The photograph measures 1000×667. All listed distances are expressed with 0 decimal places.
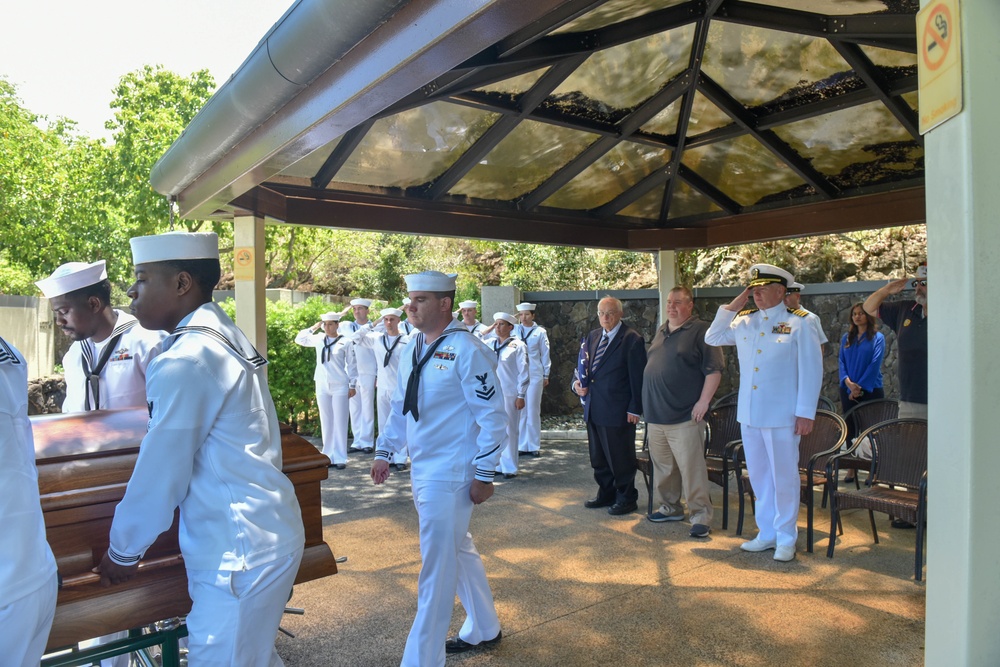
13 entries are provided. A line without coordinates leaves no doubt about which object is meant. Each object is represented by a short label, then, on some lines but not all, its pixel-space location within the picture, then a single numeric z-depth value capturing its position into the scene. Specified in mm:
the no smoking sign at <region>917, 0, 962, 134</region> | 1617
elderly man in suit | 6816
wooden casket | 2438
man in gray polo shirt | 6051
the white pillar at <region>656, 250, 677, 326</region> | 9281
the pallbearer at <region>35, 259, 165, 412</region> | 3732
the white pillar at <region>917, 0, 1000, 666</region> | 1588
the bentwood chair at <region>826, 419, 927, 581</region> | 4910
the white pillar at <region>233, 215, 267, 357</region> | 6207
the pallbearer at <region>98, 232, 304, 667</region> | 2240
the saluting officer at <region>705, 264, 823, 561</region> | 5285
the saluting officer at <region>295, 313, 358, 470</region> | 10047
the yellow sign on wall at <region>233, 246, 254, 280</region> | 6262
